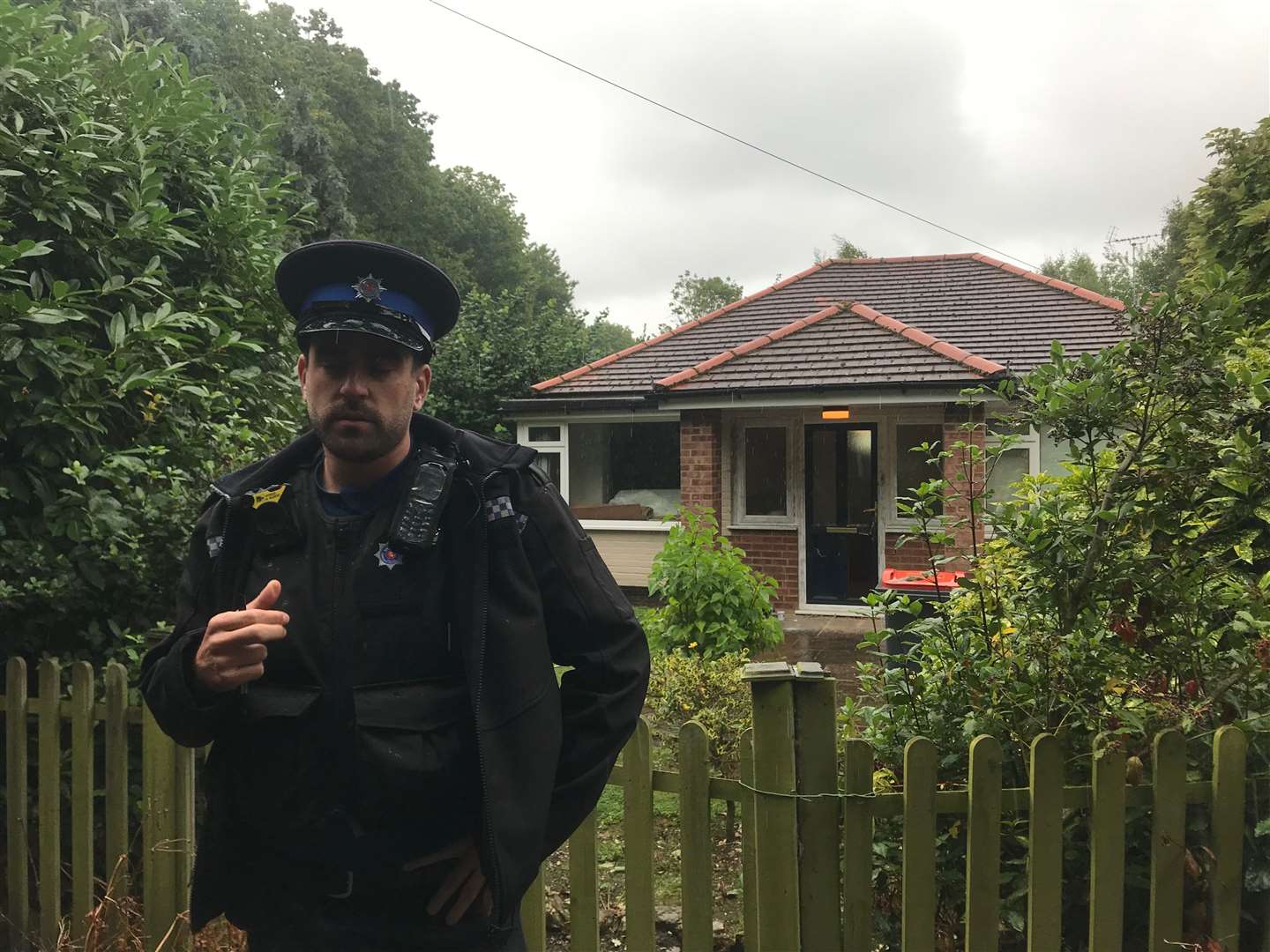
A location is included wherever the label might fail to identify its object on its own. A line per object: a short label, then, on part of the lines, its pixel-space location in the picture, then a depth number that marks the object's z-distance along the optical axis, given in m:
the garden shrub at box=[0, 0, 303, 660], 3.24
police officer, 1.65
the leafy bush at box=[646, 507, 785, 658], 6.30
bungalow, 11.41
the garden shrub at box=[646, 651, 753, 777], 4.34
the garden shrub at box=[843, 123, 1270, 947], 2.44
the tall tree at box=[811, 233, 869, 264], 40.19
